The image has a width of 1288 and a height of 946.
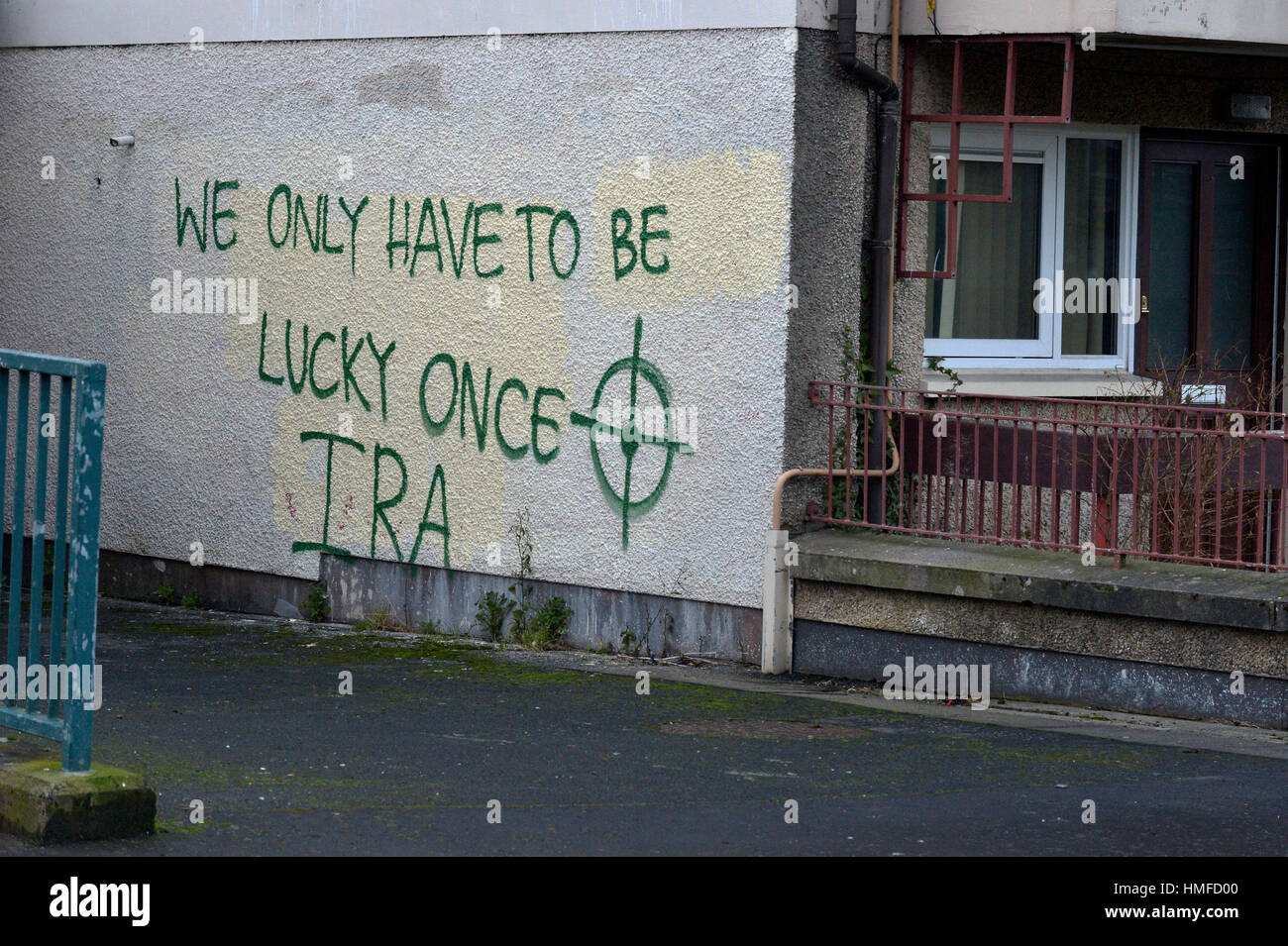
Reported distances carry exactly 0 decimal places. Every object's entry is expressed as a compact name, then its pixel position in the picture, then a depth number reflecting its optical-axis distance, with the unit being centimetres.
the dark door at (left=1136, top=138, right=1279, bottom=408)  2058
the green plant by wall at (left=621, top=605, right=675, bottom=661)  1825
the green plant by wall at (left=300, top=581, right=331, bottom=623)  2102
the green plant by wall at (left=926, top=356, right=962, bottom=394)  1837
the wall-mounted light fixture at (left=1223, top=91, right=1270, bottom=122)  2031
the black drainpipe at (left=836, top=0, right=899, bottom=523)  1769
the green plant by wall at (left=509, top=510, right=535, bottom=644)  1919
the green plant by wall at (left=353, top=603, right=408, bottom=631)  2042
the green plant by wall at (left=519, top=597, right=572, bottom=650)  1898
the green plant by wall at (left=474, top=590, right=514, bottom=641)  1941
